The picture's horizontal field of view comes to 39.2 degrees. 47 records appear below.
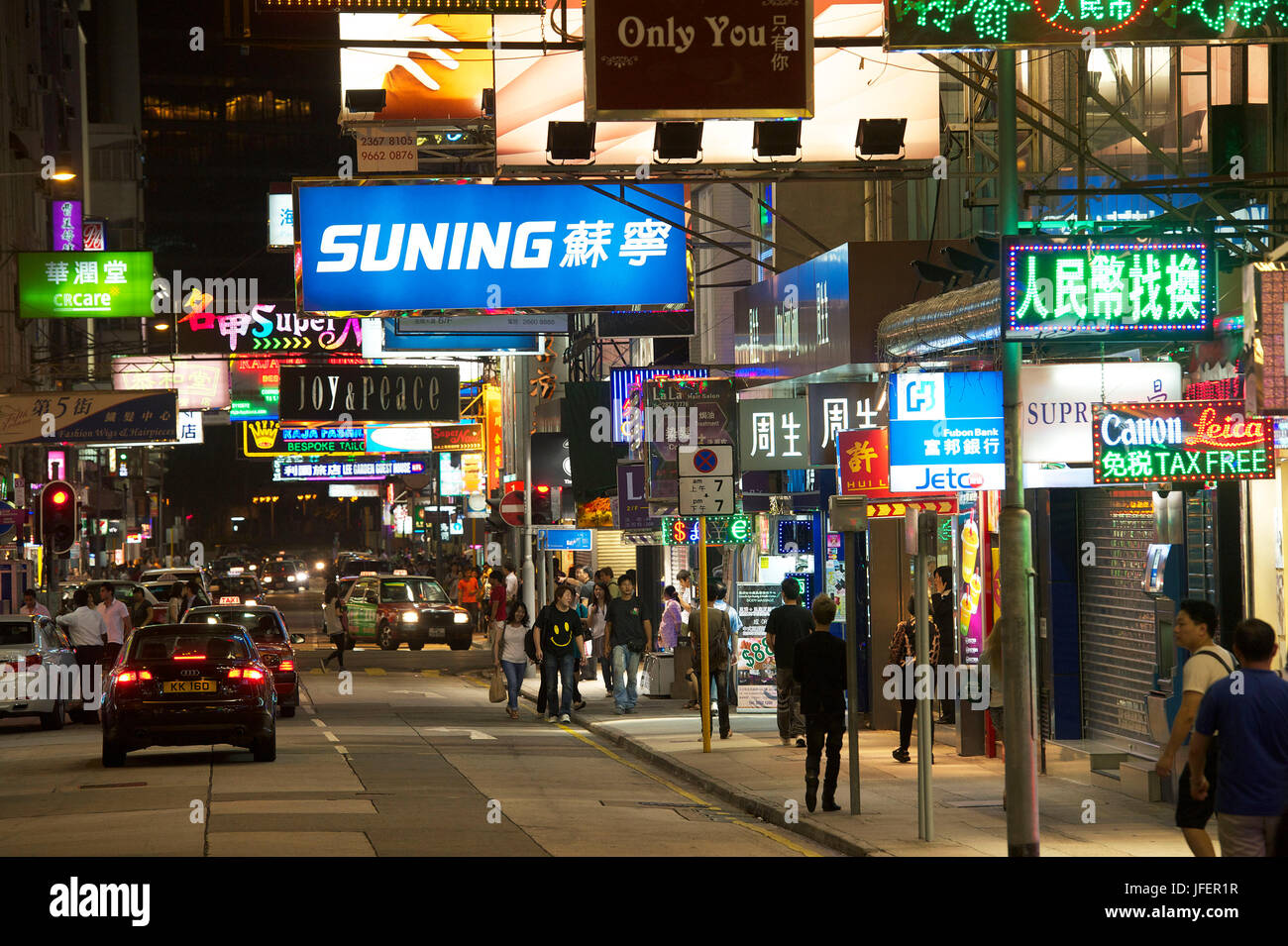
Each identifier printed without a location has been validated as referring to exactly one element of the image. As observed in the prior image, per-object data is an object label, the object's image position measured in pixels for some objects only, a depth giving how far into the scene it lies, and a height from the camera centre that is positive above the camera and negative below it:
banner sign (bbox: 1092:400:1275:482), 13.09 +0.32
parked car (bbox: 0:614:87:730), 24.03 -2.05
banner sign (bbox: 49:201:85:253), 56.78 +9.02
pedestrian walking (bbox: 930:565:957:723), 19.59 -1.27
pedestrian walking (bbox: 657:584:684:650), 28.02 -1.93
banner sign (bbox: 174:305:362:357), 40.44 +3.96
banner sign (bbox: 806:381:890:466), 20.73 +0.98
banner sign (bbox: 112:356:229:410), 44.50 +3.25
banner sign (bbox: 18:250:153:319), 35.19 +4.48
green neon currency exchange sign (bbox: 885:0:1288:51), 9.99 +2.63
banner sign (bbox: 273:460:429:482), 59.72 +1.22
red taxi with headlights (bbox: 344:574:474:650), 41.25 -2.54
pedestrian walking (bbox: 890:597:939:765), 19.34 -1.79
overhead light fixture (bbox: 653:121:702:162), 21.81 +4.32
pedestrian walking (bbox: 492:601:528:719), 26.22 -2.17
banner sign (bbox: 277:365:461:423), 41.25 +2.58
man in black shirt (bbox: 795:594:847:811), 15.35 -1.71
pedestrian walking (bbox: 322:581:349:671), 36.25 -2.39
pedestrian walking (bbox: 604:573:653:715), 26.77 -2.17
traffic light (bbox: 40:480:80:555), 32.72 -0.08
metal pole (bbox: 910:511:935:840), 13.31 -1.74
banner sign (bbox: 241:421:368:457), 50.12 +1.86
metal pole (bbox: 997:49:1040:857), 11.55 -0.71
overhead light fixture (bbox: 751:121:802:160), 22.16 +4.38
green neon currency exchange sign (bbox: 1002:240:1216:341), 11.57 +1.31
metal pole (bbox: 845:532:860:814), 15.12 -1.49
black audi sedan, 18.45 -1.97
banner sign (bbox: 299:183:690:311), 24.41 +3.45
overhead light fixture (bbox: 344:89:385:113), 24.58 +5.54
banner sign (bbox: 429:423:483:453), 56.56 +2.07
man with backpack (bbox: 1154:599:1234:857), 9.58 -1.14
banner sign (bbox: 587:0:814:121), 11.82 +2.91
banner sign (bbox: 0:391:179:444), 36.22 +1.98
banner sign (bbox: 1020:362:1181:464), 14.15 +0.67
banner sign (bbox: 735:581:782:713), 24.92 -2.13
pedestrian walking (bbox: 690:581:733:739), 22.78 -1.86
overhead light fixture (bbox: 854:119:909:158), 22.44 +4.42
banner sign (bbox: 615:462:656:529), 28.84 +0.06
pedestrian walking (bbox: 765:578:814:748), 20.64 -1.68
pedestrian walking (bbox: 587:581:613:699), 30.55 -2.09
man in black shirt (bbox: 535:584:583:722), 25.34 -1.95
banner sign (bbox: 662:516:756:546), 26.83 -0.49
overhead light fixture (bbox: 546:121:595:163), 22.31 +4.45
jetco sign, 14.28 +0.51
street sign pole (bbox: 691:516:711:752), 20.64 -1.63
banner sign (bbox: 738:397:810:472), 22.05 +0.77
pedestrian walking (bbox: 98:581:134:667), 26.72 -1.57
